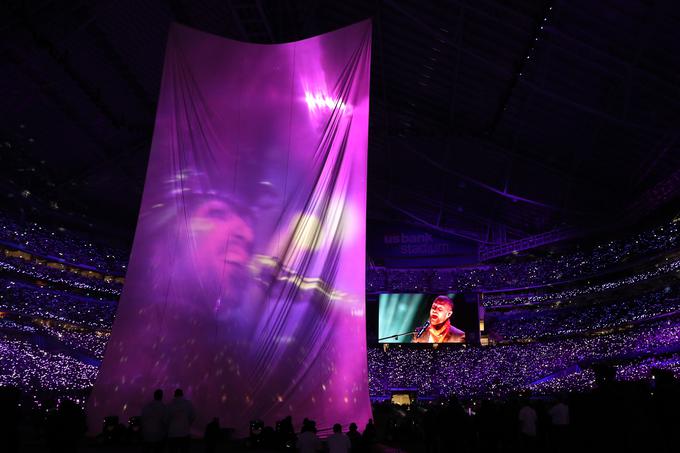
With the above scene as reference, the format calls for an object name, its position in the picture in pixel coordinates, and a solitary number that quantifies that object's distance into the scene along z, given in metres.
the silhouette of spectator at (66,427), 5.88
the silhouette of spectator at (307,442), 6.19
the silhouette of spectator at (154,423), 6.07
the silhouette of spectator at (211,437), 7.63
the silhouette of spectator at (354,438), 8.27
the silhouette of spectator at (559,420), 9.02
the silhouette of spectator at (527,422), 8.90
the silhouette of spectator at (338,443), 5.95
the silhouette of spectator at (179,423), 6.07
